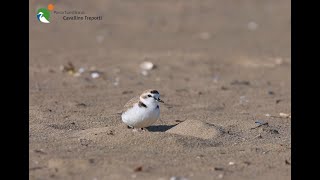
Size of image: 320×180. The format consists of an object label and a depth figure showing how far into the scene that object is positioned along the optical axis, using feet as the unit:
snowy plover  45.96
